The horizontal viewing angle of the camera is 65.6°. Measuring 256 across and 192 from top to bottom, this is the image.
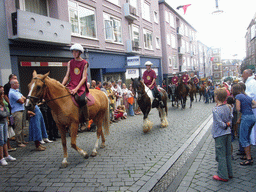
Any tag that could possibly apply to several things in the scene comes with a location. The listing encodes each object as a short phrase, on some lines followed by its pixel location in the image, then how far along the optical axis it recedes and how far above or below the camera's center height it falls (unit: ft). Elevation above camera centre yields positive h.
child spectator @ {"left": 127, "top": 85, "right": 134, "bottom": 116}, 41.19 -4.87
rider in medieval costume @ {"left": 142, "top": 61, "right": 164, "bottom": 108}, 27.81 -0.51
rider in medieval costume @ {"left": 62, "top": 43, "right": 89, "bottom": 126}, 15.90 +0.55
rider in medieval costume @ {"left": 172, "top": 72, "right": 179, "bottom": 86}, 49.14 -0.48
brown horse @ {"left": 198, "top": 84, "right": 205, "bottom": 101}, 64.57 -4.05
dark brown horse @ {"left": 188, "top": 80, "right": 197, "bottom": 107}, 50.30 -2.86
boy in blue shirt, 11.96 -3.69
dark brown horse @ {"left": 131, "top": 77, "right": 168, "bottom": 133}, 24.41 -2.71
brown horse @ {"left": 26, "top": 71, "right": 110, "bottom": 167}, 13.71 -1.27
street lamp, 39.93 +12.99
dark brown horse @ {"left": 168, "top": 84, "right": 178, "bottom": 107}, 47.96 -3.22
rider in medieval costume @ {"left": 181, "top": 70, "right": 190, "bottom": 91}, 47.69 -0.17
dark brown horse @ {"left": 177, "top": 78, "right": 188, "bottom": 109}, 46.03 -3.30
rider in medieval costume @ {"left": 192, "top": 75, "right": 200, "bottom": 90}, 62.18 -0.97
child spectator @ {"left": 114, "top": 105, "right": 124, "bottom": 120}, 35.29 -5.76
